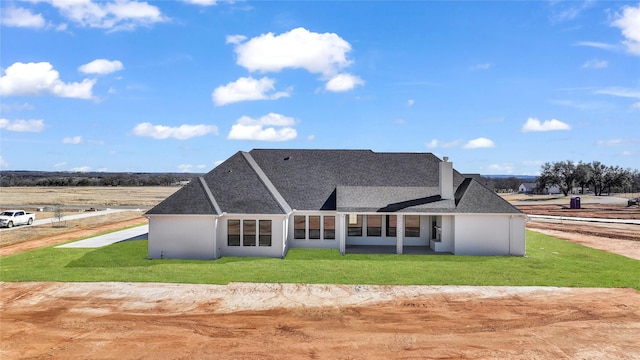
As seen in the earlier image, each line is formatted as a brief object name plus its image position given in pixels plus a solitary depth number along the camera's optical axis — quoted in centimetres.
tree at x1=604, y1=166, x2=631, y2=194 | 10962
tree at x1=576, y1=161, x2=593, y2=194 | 10625
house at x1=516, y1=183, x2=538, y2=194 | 13345
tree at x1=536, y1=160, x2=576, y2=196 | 10769
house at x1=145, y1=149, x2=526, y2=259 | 2470
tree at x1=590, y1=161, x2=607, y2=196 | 11019
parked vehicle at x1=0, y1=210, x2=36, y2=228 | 4044
